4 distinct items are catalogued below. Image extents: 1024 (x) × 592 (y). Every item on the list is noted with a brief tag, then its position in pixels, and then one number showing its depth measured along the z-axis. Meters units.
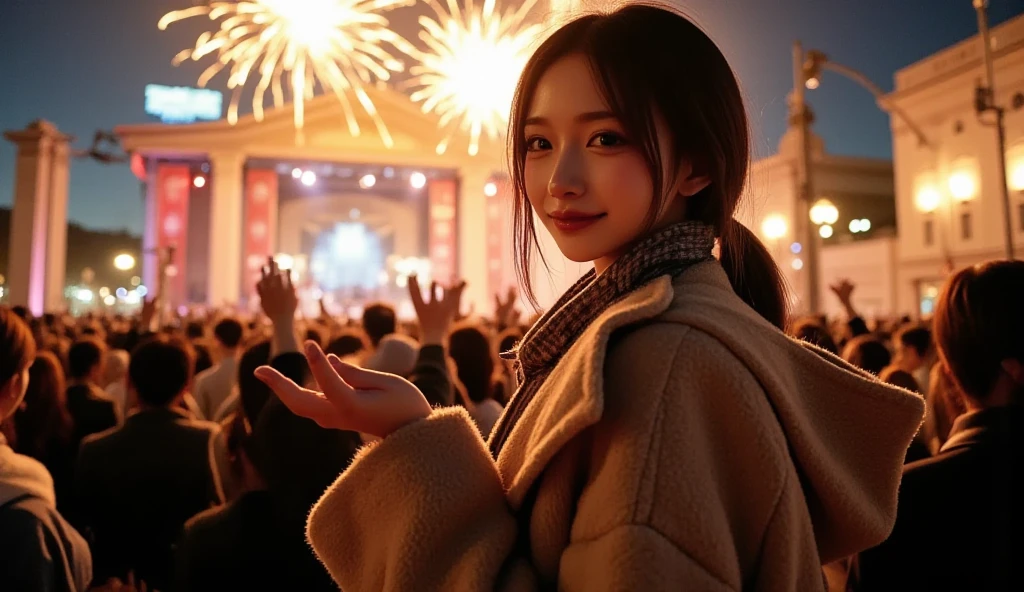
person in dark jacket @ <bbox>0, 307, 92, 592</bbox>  2.08
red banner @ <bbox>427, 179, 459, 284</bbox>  35.78
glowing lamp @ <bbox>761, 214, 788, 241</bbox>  16.07
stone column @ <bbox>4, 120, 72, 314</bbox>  24.25
